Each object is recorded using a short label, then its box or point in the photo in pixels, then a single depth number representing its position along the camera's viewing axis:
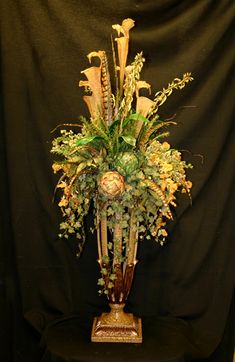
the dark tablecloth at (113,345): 1.48
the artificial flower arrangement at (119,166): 1.46
